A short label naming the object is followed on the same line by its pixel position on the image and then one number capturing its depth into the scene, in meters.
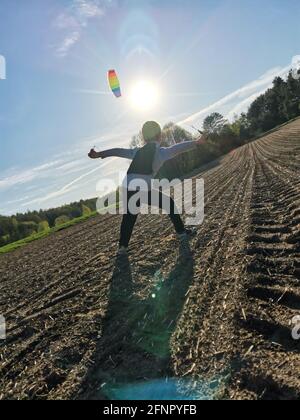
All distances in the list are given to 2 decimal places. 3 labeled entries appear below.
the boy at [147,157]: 7.37
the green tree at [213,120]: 128.73
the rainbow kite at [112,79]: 10.38
